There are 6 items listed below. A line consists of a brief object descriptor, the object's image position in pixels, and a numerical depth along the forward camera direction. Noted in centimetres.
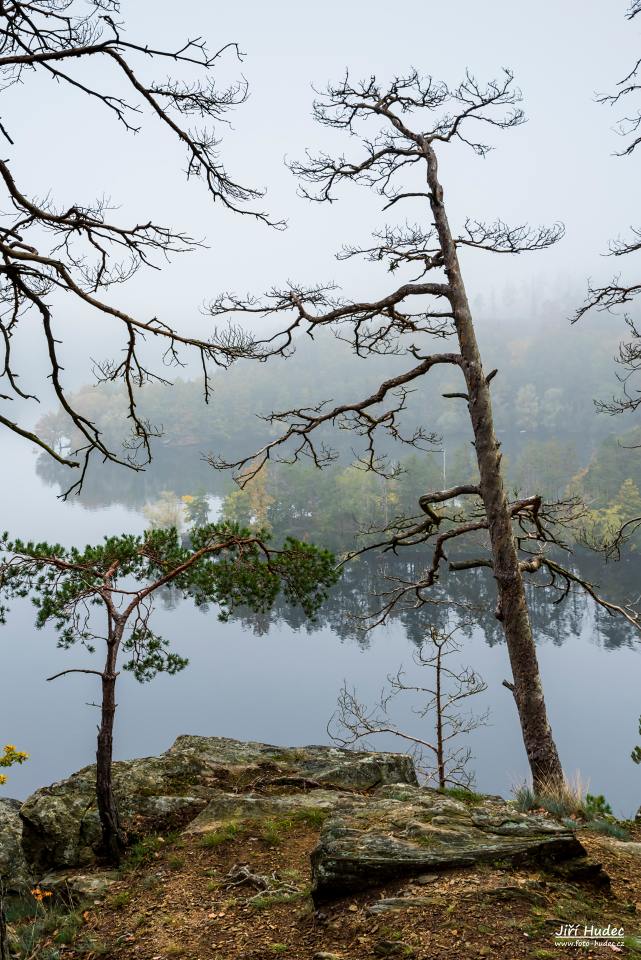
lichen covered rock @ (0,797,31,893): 731
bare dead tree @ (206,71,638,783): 837
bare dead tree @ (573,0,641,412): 796
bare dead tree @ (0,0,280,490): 423
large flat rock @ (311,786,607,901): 456
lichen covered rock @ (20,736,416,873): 684
